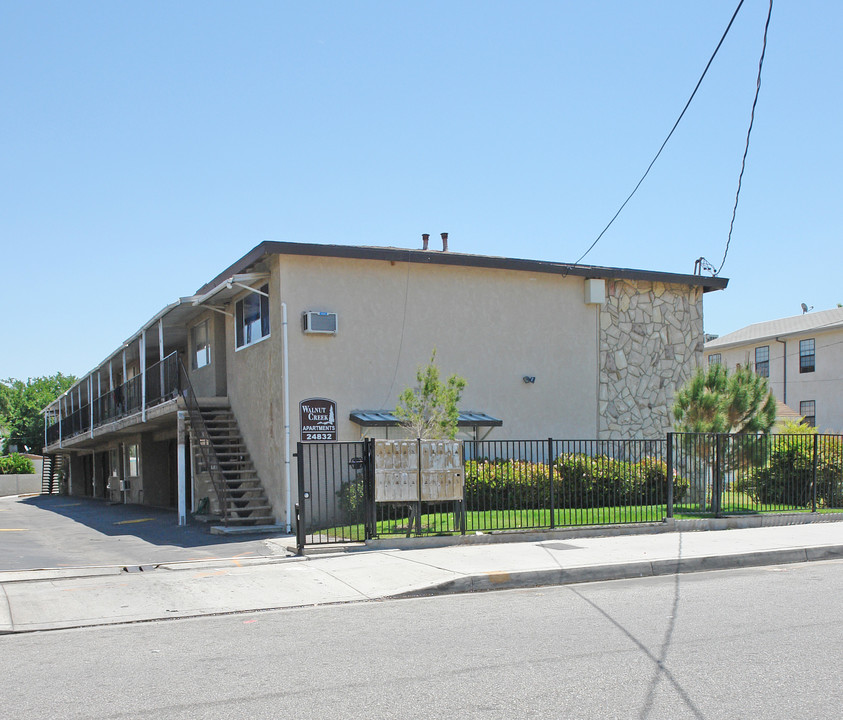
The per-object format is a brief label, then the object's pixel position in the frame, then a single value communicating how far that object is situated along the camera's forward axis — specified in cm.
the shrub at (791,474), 1709
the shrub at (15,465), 5331
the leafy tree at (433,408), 1468
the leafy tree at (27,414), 6706
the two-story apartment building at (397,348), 1759
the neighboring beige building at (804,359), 3419
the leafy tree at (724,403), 1798
